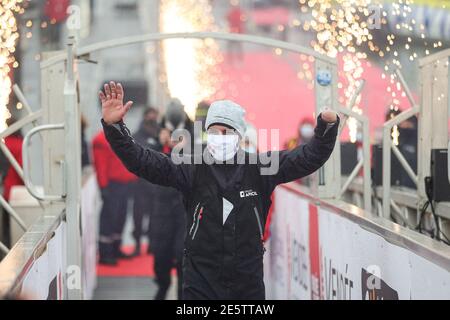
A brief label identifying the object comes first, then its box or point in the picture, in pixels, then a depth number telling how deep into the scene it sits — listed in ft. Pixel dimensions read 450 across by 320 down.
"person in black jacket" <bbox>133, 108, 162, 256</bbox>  60.82
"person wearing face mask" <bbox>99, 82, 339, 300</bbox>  32.93
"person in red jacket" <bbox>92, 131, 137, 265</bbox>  81.08
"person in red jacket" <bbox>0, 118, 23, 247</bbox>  57.26
